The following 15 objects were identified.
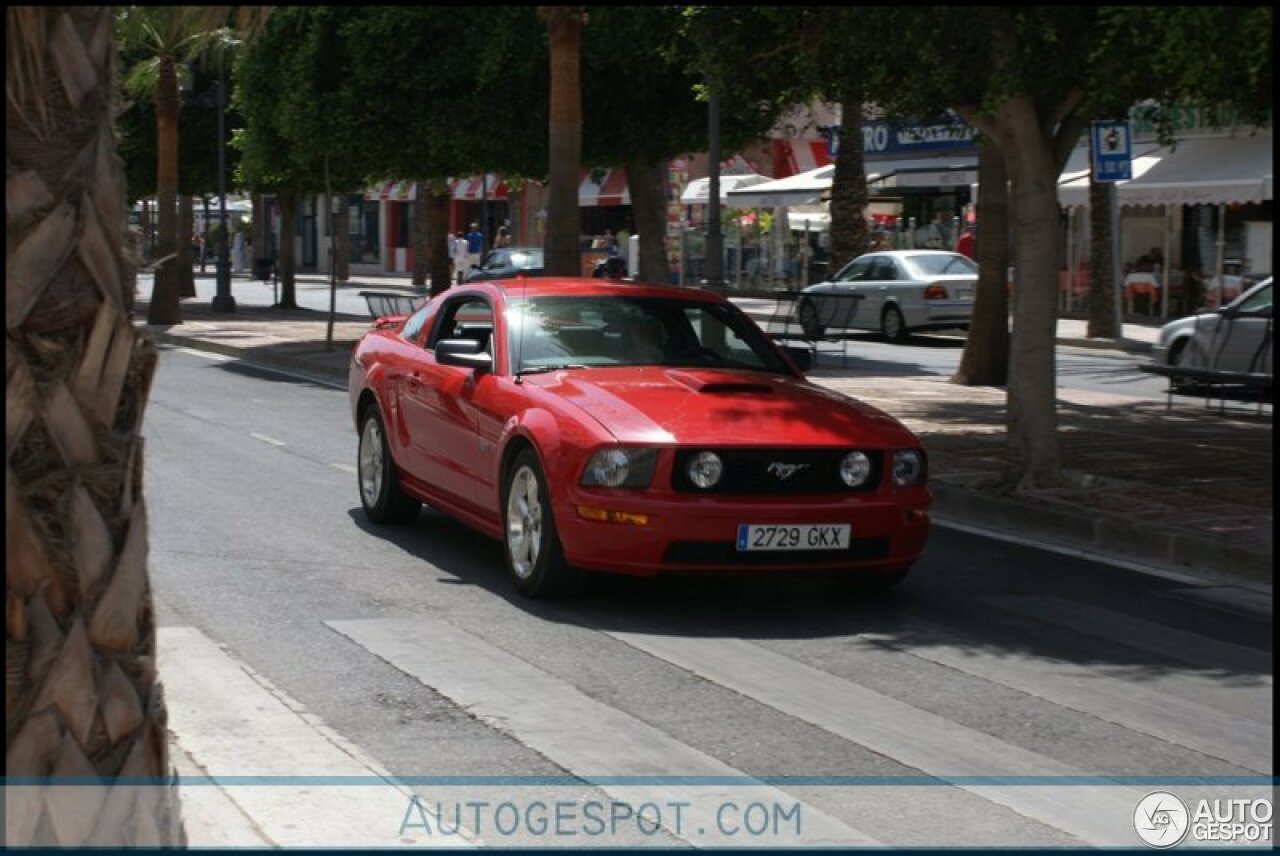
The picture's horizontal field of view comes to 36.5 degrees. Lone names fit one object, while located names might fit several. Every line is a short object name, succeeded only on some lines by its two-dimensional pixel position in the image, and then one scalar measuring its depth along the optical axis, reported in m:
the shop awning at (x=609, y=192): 61.41
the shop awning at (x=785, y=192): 44.62
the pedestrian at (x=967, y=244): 42.03
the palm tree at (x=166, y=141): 35.62
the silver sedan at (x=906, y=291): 32.81
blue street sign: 28.11
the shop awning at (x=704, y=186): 48.90
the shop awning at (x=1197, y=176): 32.81
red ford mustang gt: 8.76
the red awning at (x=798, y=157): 60.03
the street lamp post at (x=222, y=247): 38.78
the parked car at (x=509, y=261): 43.72
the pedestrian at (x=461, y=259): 49.89
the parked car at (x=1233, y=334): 20.55
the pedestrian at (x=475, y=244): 56.66
